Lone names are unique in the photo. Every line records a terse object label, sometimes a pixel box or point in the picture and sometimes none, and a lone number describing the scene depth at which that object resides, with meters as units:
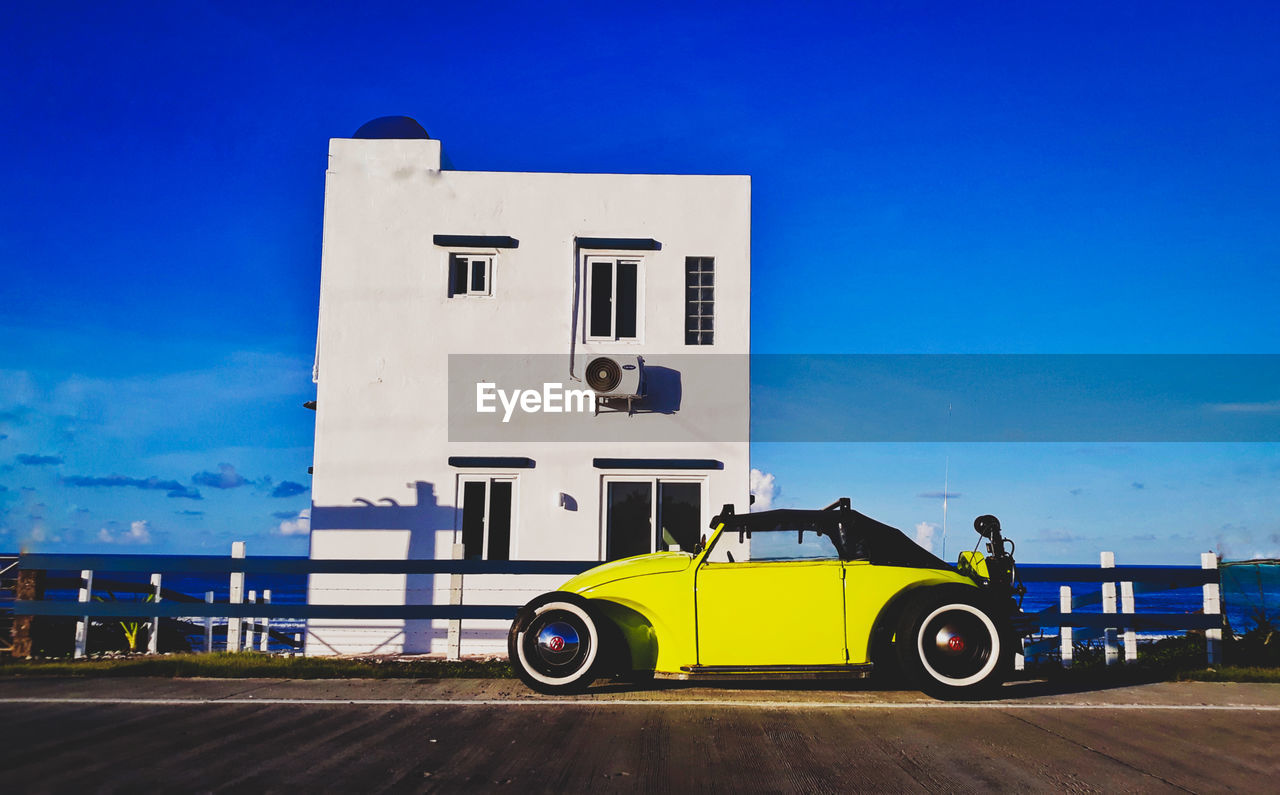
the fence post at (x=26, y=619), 9.05
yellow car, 6.75
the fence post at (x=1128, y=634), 9.04
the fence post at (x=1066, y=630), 9.66
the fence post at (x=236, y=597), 9.27
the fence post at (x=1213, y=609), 8.93
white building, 12.32
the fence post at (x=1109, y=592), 8.98
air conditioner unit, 12.12
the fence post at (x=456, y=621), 9.27
